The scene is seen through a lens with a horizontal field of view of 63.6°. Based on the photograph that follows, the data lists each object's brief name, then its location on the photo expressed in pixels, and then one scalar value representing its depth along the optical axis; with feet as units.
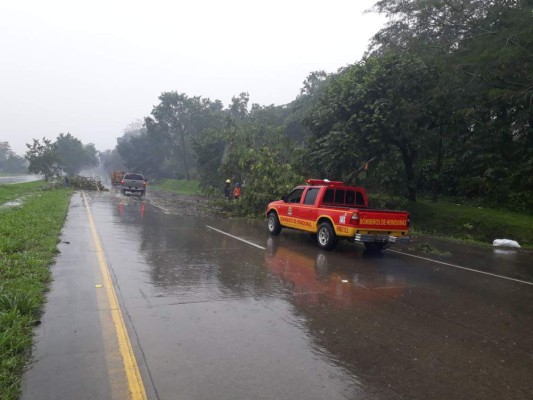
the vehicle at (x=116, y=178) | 190.62
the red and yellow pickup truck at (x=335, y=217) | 34.71
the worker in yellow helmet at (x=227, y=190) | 86.94
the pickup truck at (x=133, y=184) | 118.01
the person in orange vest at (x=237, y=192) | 75.28
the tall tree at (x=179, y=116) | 230.68
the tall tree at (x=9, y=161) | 509.76
